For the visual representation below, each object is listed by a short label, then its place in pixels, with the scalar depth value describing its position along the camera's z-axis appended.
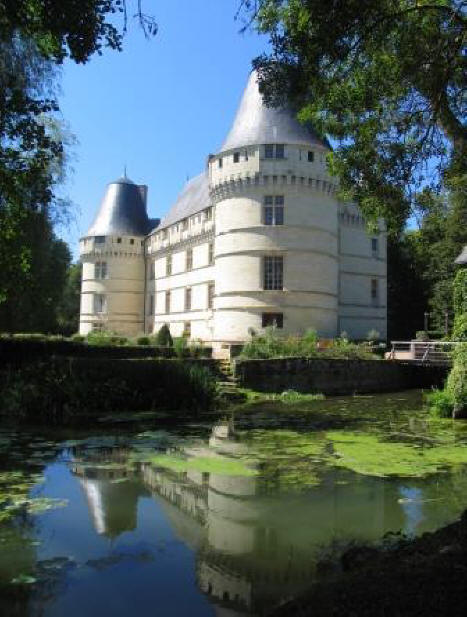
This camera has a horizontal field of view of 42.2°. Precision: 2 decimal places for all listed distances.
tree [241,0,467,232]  6.14
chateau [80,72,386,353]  27.78
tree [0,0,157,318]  4.89
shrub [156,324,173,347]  27.95
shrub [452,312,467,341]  20.97
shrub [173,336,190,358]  22.89
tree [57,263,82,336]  47.45
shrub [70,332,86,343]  27.35
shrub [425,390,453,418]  14.27
